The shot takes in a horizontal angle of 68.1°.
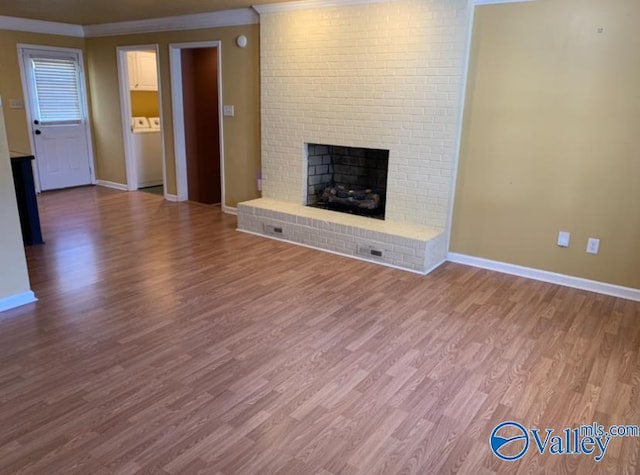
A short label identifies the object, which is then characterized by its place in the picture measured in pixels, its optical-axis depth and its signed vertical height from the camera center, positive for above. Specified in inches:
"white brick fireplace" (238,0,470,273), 153.8 +1.9
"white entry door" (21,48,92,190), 249.3 -5.2
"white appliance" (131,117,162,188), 273.0 -24.4
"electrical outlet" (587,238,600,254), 140.8 -36.4
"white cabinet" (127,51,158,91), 280.4 +22.1
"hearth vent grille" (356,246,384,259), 162.7 -46.4
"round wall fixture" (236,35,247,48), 200.4 +28.8
